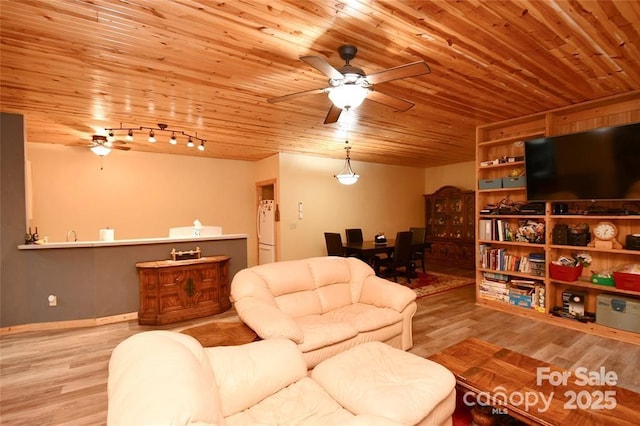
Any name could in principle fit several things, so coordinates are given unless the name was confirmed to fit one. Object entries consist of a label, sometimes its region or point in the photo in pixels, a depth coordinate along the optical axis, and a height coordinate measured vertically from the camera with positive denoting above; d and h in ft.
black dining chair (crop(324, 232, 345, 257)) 18.42 -2.05
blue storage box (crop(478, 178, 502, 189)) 14.21 +1.18
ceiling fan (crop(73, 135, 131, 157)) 14.71 +3.60
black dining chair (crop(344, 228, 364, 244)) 21.66 -1.73
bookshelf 11.56 -0.90
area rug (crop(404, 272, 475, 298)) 17.11 -4.57
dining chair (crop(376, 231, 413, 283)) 18.13 -3.04
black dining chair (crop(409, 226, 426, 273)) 20.48 -2.30
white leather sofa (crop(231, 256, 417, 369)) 7.75 -2.85
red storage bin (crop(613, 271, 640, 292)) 10.39 -2.67
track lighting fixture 13.64 +4.11
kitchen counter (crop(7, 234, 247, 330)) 12.24 -2.62
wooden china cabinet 23.36 -1.44
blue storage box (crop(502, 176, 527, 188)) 13.34 +1.17
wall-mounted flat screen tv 10.28 +1.51
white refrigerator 20.47 -1.25
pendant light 17.43 +1.97
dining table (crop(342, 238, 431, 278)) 17.75 -2.31
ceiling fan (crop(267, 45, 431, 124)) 6.26 +3.01
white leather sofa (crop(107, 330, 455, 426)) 3.29 -3.02
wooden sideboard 12.77 -3.30
